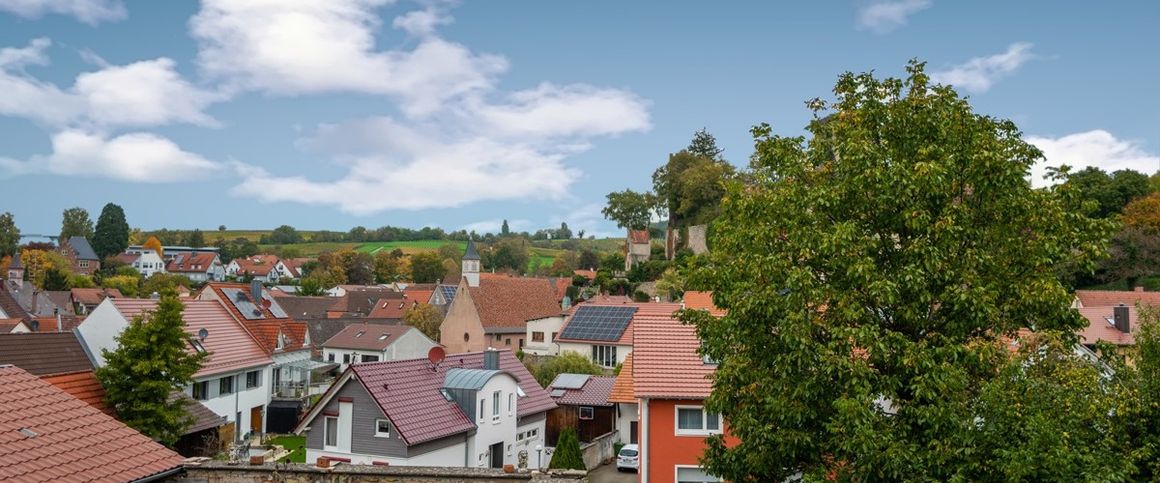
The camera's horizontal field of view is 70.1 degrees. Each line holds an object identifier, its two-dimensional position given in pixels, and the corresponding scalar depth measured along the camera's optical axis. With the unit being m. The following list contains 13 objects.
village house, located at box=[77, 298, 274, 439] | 32.22
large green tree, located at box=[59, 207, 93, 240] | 167.88
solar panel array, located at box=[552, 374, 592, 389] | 40.00
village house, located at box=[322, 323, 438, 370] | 56.03
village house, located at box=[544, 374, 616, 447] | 37.66
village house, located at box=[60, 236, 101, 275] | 148.75
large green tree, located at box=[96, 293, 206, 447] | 24.50
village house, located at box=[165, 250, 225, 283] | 171.05
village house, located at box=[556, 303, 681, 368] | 55.69
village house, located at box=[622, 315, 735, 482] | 23.19
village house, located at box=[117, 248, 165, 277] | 166.62
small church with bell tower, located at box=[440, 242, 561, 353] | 66.94
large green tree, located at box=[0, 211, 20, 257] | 145.12
